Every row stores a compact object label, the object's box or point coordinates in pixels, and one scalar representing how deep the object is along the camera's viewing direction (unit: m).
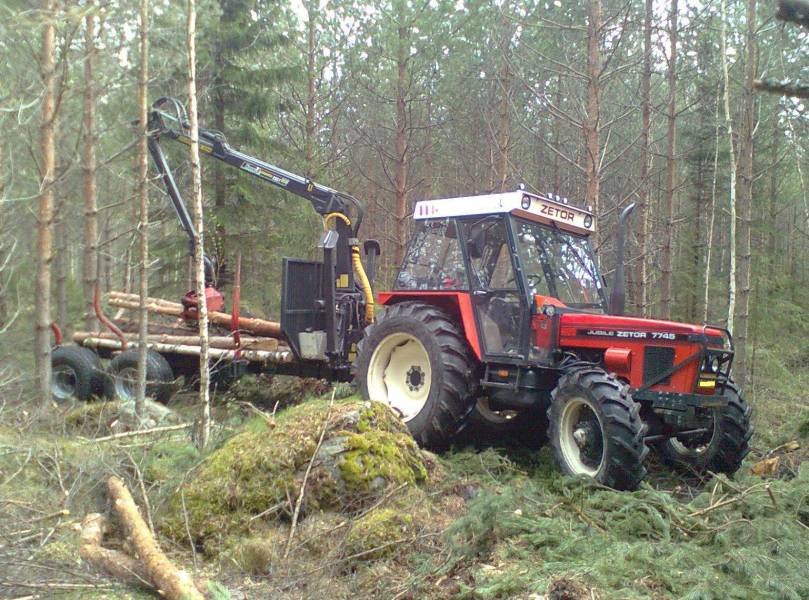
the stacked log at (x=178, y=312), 10.89
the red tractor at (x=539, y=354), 6.14
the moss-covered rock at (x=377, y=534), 4.61
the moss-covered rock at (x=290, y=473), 5.19
